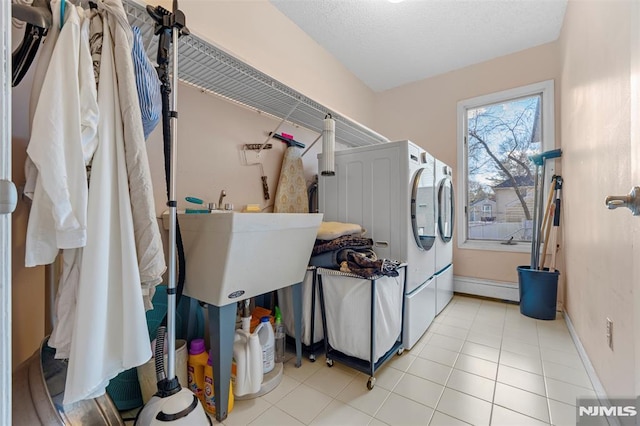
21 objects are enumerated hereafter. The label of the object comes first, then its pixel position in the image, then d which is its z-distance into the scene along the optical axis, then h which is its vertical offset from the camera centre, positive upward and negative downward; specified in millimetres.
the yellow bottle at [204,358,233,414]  1371 -946
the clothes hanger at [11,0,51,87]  745 +561
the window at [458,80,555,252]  3053 +617
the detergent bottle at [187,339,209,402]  1438 -849
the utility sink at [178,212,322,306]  1223 -194
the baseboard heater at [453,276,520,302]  3041 -919
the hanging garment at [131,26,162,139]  939 +470
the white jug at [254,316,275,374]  1613 -794
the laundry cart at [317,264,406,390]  1609 -670
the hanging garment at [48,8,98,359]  799 -202
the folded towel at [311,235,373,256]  1825 -221
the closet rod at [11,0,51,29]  730 +567
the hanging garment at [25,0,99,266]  713 +182
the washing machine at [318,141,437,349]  1958 +54
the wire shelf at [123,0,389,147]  1266 +844
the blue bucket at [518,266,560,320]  2549 -801
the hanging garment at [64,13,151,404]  783 -203
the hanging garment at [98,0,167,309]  866 +198
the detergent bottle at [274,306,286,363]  1812 -872
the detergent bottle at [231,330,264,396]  1420 -836
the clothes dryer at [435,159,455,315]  2564 -242
